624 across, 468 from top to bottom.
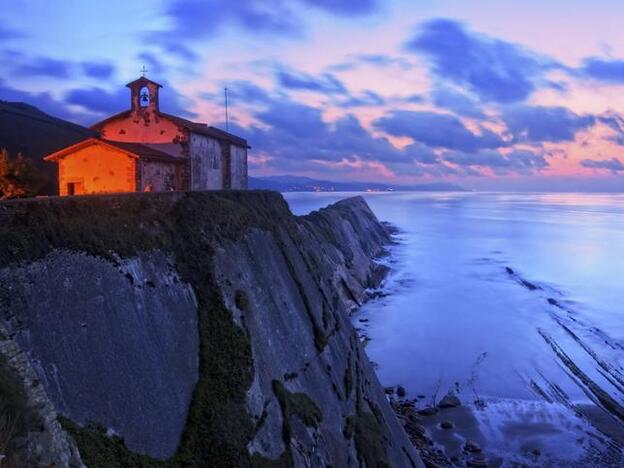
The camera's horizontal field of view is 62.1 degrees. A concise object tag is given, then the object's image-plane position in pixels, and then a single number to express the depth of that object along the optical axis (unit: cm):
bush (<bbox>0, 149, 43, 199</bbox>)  2383
